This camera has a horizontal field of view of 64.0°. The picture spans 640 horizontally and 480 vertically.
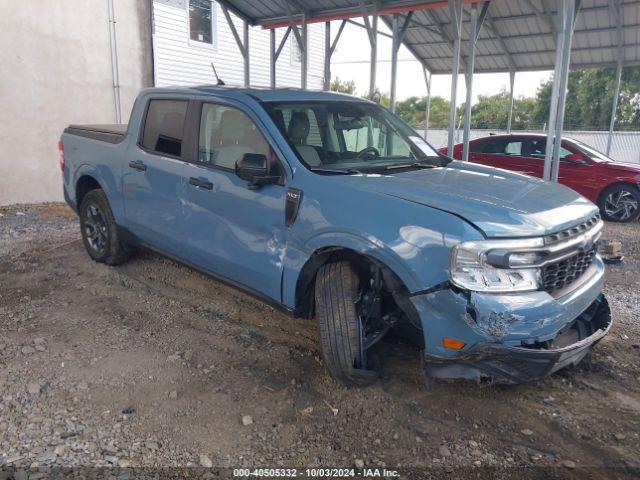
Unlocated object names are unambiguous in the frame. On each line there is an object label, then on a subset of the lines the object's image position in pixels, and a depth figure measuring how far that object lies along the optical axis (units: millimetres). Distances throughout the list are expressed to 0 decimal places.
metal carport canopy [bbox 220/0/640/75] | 11156
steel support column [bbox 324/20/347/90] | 11750
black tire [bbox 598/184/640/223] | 9141
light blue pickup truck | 2734
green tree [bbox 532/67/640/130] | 30812
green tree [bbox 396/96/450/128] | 39844
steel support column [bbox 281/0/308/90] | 11078
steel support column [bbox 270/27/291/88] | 12195
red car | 9188
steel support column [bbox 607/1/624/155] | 11898
